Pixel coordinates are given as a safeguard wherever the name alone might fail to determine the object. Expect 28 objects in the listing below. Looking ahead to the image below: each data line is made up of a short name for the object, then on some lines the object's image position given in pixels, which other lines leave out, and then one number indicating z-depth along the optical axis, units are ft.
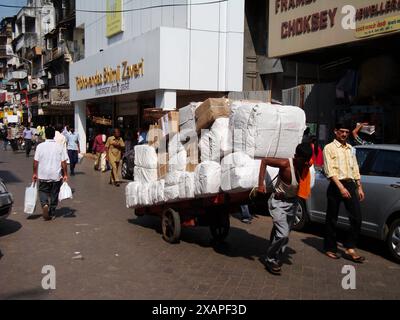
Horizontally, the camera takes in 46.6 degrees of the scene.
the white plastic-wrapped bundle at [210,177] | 18.93
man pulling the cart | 17.43
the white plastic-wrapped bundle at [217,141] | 19.24
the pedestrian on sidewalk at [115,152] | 45.09
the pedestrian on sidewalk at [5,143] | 110.13
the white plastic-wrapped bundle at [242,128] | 18.19
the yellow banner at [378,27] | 29.55
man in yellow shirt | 20.04
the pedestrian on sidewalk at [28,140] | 82.70
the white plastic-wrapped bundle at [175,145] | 21.95
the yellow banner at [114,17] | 69.93
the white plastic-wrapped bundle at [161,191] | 23.03
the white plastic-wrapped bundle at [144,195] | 24.44
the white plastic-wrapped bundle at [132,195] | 25.36
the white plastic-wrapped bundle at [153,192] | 23.66
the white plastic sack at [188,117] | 21.39
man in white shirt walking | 27.55
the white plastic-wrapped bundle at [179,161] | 21.57
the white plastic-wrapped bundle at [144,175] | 24.47
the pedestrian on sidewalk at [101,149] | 58.39
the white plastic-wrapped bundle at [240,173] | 17.69
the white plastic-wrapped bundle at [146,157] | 24.34
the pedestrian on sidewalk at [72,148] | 52.80
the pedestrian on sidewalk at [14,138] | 96.48
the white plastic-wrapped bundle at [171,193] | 21.72
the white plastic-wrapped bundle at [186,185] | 20.54
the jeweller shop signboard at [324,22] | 30.68
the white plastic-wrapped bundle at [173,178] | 21.67
